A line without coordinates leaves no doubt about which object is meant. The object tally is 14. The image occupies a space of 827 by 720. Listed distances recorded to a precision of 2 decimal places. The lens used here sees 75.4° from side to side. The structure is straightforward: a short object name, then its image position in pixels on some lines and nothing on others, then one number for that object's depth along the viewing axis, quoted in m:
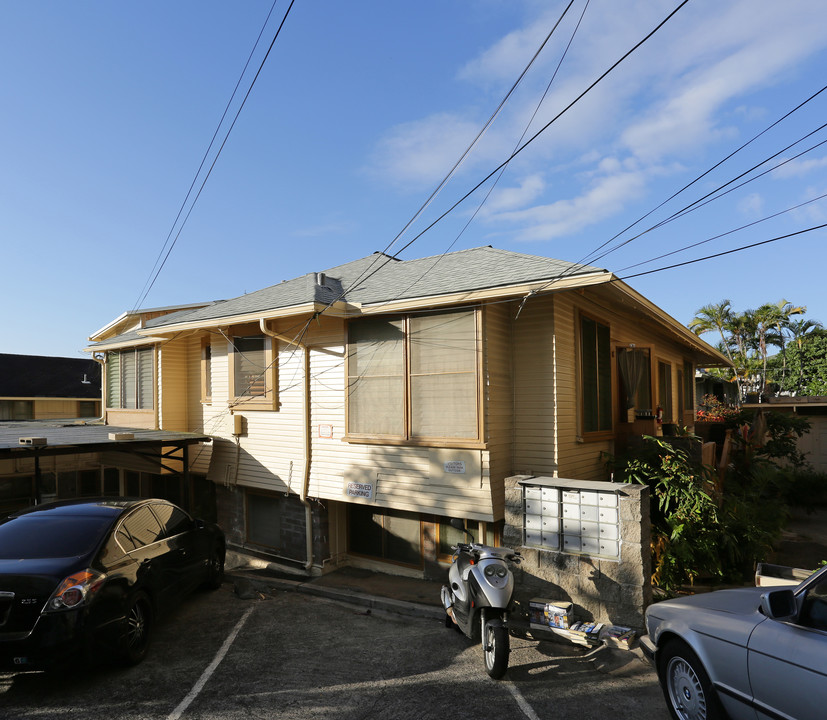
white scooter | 5.20
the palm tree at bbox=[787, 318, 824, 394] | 36.94
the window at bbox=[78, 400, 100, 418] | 31.31
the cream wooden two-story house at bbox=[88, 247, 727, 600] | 8.00
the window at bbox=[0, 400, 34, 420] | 28.16
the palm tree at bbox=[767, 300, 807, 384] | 36.72
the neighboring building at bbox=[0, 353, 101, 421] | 28.70
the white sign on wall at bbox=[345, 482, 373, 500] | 8.82
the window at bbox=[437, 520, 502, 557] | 8.29
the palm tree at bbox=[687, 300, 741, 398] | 38.06
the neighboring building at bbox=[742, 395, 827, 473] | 16.69
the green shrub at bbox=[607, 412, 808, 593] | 7.52
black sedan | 4.71
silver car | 3.18
